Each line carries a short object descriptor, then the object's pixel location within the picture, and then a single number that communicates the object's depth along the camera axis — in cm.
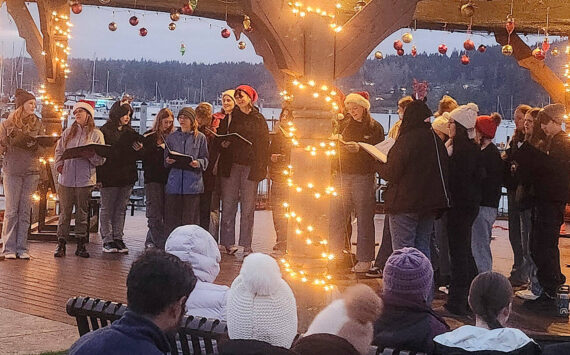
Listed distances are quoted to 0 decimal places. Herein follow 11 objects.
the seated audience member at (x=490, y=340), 266
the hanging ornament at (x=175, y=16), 1105
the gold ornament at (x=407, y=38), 1148
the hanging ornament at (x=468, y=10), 1034
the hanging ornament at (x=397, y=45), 1271
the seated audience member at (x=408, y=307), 316
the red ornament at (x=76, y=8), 957
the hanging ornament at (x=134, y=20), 1152
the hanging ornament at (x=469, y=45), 1181
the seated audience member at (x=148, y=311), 238
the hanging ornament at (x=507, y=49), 1152
